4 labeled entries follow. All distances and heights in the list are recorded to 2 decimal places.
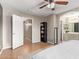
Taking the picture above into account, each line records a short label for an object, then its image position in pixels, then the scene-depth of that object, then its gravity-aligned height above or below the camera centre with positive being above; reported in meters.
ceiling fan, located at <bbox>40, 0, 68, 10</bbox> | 1.84 +0.97
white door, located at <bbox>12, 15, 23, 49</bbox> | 2.79 -0.13
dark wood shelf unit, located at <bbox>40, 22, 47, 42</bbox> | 3.93 -0.17
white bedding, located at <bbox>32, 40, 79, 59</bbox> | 0.98 -0.50
